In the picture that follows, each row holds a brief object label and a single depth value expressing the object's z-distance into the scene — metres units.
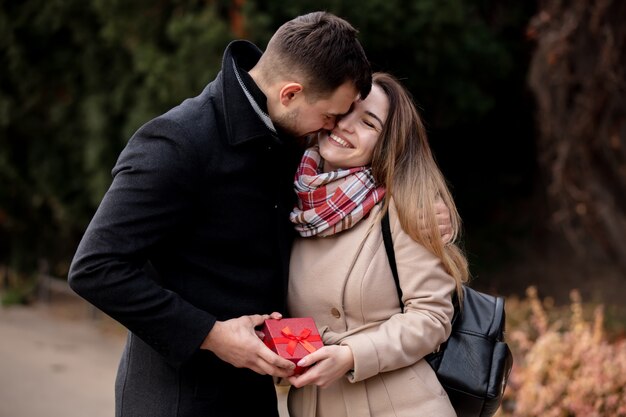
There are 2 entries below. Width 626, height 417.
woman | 2.47
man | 2.23
